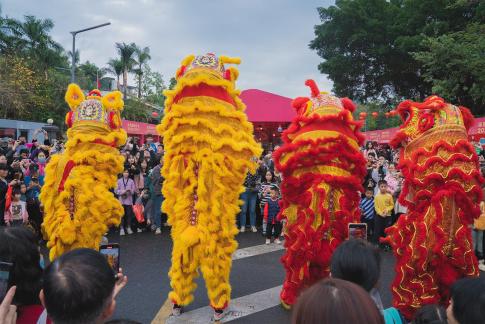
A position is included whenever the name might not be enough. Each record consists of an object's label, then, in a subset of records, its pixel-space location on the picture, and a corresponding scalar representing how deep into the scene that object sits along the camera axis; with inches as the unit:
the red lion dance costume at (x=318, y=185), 133.2
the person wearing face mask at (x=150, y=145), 425.3
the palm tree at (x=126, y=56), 1214.9
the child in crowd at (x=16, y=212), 213.2
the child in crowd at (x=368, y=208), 266.4
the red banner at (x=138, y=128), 575.2
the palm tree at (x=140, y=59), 1239.2
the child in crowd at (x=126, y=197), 281.1
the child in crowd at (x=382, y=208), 255.0
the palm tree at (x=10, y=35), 978.0
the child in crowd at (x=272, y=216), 260.7
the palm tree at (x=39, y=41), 1040.2
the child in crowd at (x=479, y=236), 214.1
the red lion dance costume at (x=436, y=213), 118.4
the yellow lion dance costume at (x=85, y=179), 138.8
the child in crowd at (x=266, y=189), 281.6
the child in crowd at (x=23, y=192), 224.3
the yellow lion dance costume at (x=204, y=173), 133.0
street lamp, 399.5
